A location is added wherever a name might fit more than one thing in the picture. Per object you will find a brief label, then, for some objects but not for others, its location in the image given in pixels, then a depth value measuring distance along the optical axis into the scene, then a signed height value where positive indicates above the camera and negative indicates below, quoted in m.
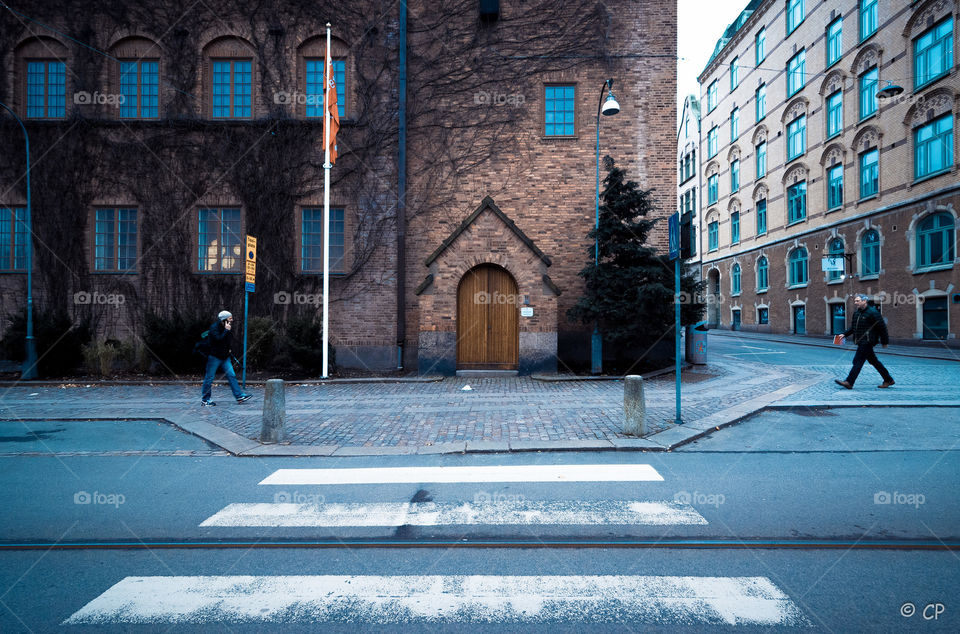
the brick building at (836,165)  19.55 +7.85
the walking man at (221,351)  9.73 -0.67
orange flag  12.82 +5.75
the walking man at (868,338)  10.27 -0.48
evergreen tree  12.08 +0.91
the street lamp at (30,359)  12.87 -1.07
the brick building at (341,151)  14.75 +5.13
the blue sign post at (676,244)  7.42 +1.12
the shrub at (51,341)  13.02 -0.62
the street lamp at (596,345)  12.91 -0.76
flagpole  12.76 +2.95
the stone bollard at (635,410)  6.84 -1.33
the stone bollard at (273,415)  6.87 -1.38
